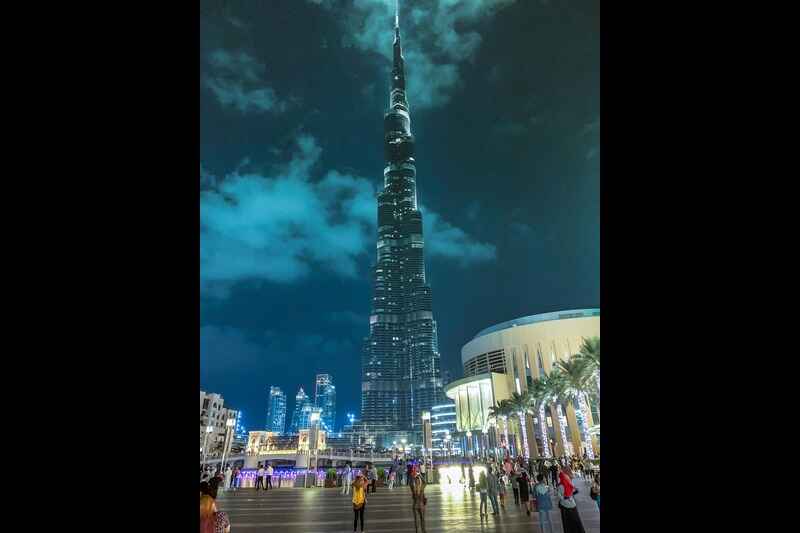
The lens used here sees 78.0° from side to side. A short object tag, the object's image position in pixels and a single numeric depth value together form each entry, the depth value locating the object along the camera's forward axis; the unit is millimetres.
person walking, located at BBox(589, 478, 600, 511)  13391
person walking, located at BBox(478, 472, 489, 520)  12873
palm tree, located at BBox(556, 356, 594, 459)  40541
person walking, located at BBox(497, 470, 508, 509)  16134
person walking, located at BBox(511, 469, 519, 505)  16688
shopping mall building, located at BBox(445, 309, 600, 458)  79688
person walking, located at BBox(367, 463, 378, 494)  25848
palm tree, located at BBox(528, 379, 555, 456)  50428
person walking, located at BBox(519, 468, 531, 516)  15086
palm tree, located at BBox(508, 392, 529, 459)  57219
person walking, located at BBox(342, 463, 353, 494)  25411
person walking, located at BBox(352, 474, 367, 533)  10859
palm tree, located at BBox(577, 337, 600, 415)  37594
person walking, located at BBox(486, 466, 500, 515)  14055
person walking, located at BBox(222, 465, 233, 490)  28273
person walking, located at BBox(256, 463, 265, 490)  27238
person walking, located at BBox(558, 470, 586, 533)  8820
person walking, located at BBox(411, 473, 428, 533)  10586
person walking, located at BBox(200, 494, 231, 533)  6180
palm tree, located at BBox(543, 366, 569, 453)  45719
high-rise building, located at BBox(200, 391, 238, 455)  89812
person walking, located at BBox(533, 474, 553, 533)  10992
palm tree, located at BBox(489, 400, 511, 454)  64412
